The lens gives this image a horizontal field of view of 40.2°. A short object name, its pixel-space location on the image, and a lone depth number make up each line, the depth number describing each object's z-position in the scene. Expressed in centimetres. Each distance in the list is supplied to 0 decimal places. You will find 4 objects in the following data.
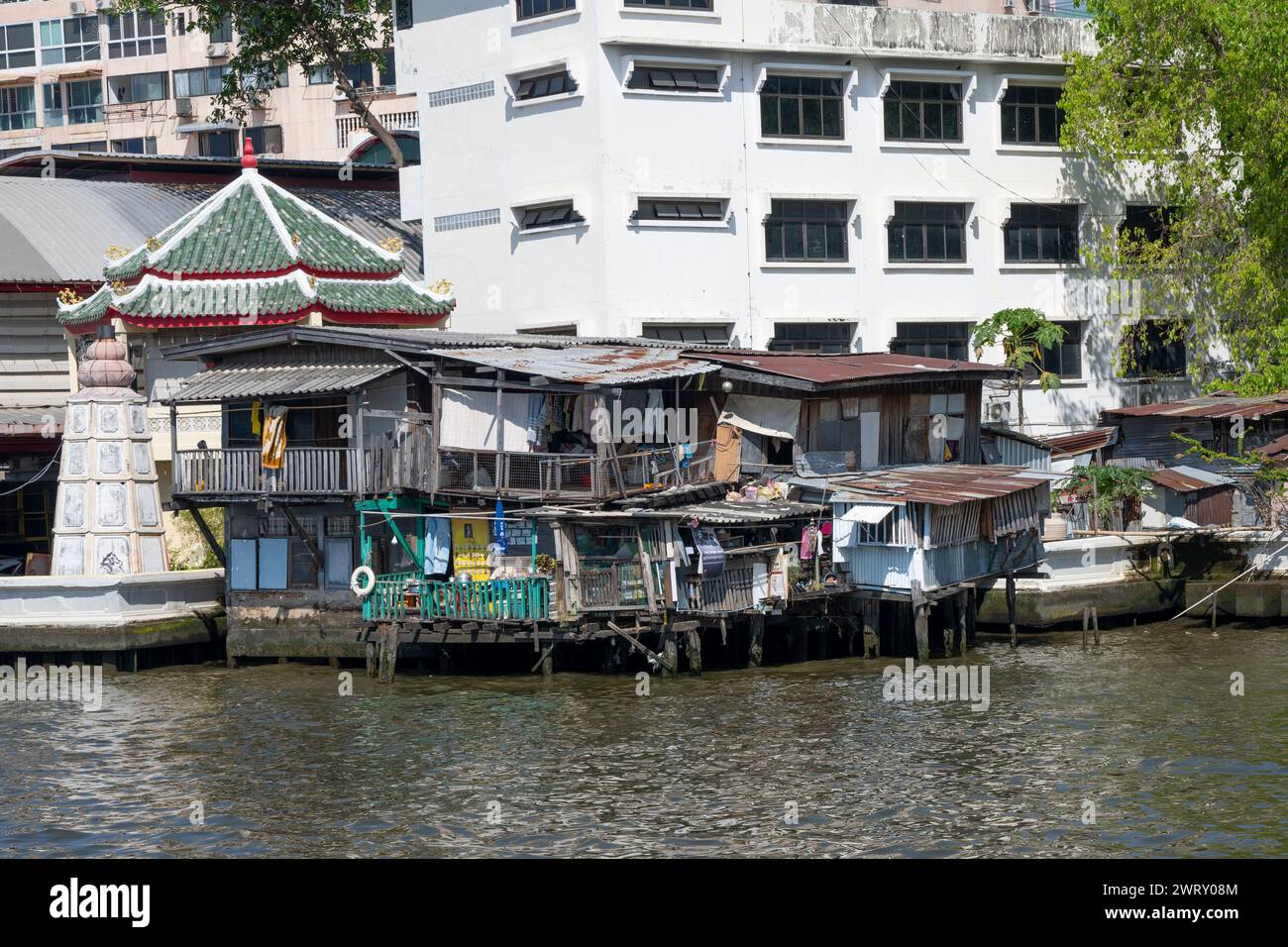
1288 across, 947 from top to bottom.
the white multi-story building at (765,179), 5300
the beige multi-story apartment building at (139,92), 8488
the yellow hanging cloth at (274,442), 4350
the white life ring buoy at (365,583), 4069
